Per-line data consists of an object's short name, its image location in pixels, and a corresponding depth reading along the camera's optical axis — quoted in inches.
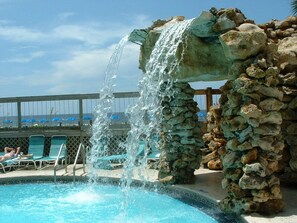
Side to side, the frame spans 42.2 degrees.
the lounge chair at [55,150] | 470.4
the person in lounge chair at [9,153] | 456.2
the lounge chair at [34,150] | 470.8
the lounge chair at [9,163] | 450.9
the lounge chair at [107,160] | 446.3
